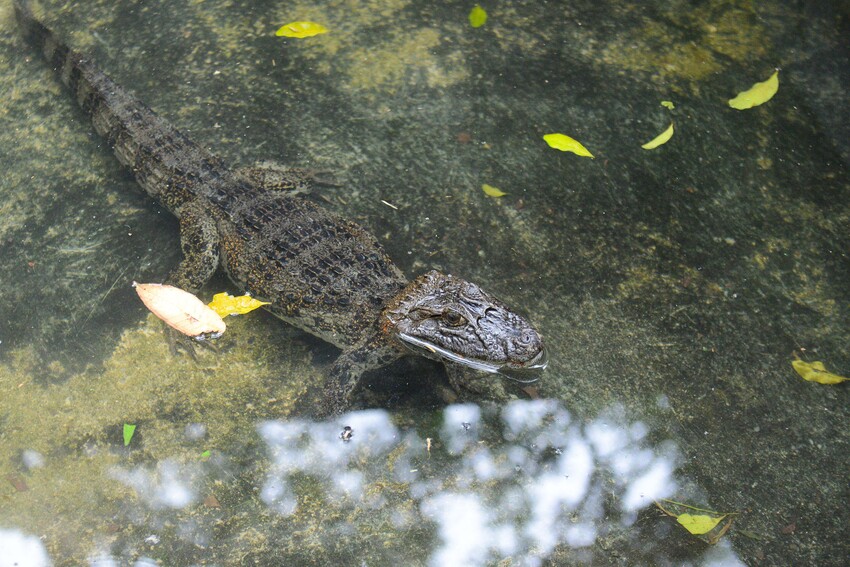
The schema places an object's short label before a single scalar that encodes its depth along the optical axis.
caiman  3.33
